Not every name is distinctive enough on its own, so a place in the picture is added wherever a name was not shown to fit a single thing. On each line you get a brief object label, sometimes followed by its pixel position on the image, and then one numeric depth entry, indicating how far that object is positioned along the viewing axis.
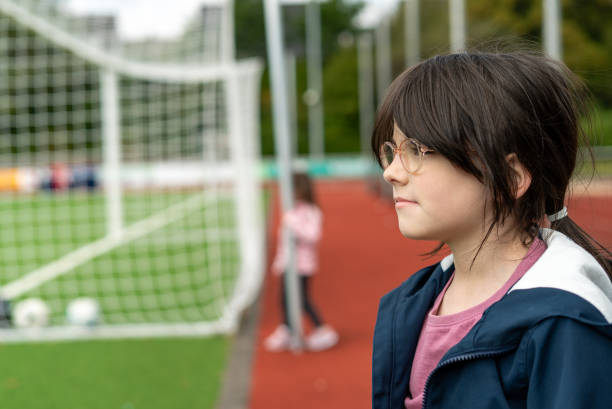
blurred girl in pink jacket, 4.77
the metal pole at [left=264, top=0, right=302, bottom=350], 4.39
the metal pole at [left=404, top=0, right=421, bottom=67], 12.16
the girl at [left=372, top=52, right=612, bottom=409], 0.89
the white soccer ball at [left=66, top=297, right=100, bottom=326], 5.34
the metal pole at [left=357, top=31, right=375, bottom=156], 20.38
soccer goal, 5.72
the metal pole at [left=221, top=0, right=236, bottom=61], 5.89
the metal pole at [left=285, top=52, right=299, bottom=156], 32.28
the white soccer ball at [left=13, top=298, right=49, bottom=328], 5.33
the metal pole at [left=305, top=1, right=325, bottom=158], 28.02
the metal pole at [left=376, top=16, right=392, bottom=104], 16.14
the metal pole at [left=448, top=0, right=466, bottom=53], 7.98
